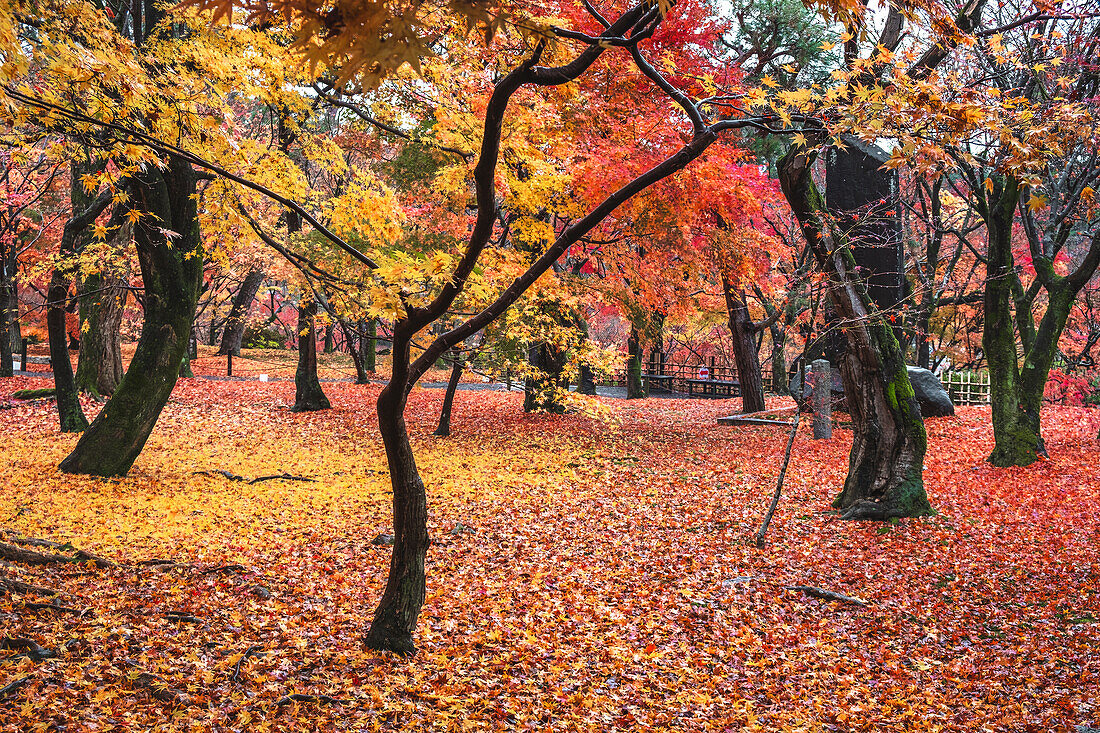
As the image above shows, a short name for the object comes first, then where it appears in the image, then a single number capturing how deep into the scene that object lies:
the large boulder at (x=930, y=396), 14.76
